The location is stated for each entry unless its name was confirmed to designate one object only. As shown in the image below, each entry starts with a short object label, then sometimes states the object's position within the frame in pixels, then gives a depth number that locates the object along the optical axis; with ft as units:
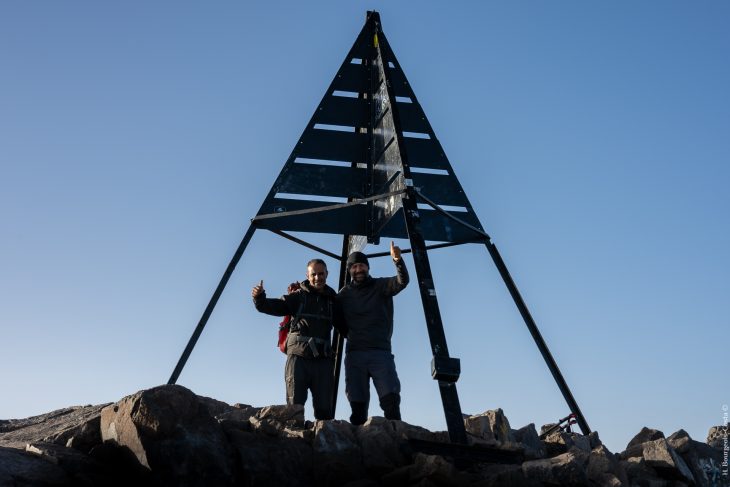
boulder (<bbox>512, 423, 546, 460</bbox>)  26.94
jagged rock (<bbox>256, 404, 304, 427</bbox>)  22.88
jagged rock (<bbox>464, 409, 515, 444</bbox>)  27.14
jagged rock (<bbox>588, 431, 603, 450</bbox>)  29.53
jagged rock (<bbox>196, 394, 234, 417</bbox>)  28.30
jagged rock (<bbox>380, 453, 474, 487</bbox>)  19.36
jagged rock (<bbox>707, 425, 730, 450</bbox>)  34.12
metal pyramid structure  33.55
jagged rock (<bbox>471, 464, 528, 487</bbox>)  19.77
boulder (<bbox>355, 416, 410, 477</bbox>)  20.31
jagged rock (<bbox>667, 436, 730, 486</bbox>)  29.32
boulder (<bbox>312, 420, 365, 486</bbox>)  19.84
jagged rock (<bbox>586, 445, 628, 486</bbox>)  21.80
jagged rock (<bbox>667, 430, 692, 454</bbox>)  29.89
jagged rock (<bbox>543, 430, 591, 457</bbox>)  27.27
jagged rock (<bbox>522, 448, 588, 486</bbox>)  20.67
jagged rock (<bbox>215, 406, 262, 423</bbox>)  24.56
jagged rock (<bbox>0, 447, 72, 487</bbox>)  17.16
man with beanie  27.71
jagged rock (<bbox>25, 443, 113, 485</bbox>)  18.19
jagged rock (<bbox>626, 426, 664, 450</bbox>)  31.30
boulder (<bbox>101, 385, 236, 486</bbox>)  18.21
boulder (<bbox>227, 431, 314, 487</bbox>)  19.16
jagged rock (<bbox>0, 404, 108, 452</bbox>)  20.41
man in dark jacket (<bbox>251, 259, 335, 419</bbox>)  27.96
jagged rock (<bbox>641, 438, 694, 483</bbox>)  26.73
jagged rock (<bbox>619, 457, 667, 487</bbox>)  25.59
